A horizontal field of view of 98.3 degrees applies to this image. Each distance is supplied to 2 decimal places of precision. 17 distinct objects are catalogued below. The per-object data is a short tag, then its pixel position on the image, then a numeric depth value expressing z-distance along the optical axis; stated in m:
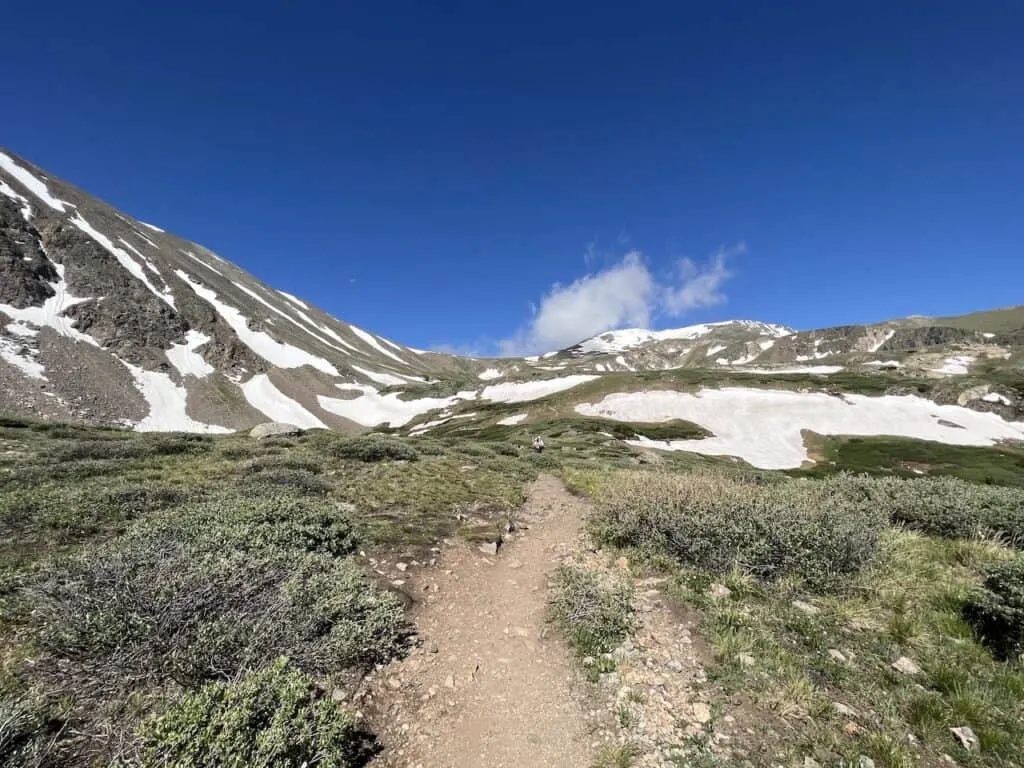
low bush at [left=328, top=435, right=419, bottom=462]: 24.22
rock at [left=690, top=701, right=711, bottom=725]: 5.51
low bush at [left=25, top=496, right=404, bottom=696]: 4.94
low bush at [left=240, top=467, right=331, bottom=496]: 14.94
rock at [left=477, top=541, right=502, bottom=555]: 11.78
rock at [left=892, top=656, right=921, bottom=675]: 6.13
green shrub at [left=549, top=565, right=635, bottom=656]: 7.30
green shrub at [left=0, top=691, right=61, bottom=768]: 3.46
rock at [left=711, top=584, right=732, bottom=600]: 8.29
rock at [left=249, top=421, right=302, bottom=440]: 44.75
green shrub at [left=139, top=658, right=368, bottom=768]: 3.61
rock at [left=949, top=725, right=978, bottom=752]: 4.89
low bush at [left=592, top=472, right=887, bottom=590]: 8.78
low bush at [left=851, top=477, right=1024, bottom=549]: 10.55
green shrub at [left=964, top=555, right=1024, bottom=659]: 6.49
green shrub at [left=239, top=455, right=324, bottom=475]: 17.92
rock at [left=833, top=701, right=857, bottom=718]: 5.40
